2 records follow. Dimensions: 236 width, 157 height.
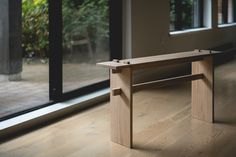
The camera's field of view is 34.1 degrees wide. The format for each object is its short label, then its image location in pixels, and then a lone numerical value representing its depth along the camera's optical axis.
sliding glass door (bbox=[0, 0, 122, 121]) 3.51
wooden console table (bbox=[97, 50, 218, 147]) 2.99
